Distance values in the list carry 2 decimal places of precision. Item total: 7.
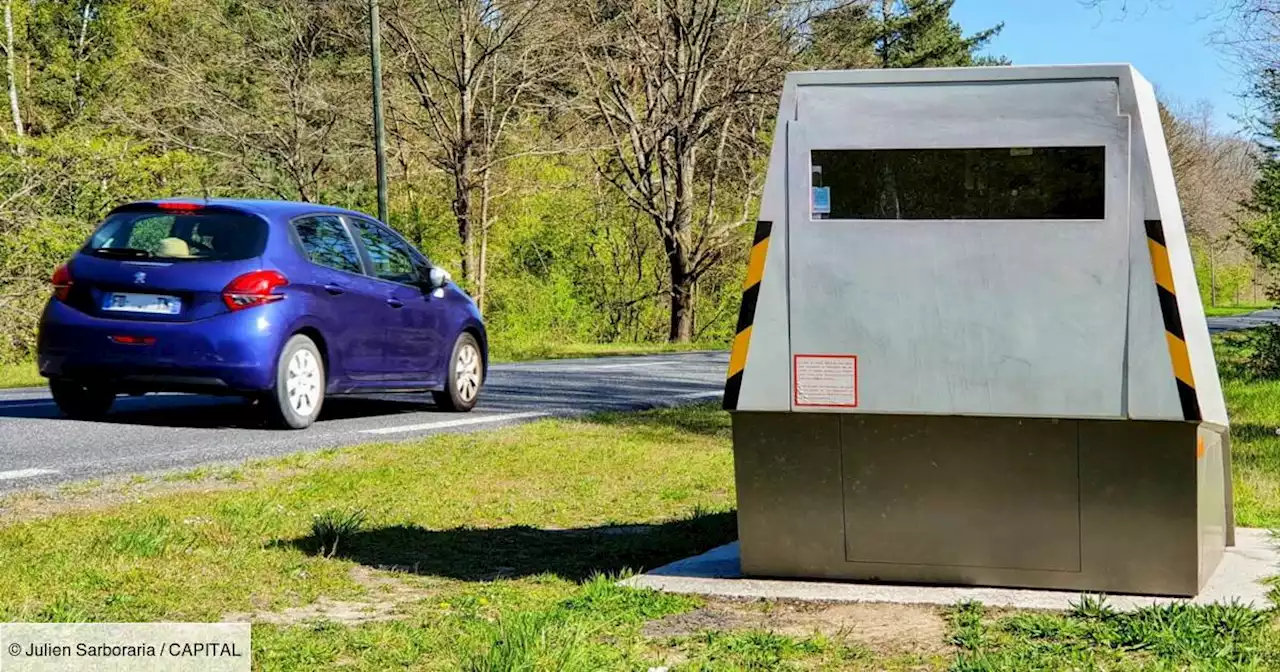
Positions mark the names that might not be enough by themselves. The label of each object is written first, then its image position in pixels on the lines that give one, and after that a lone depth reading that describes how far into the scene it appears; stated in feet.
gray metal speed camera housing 15.20
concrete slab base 15.12
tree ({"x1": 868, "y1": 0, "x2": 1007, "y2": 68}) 203.41
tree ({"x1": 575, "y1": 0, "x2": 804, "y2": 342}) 108.88
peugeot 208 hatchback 33.17
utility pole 92.79
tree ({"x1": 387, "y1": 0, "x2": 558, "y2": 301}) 111.14
